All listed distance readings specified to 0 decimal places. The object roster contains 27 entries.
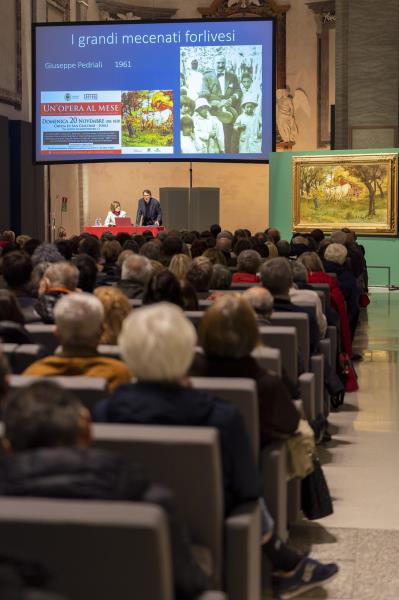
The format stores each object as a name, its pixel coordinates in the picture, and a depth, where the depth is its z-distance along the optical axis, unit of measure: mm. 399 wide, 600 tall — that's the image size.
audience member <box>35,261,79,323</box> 5387
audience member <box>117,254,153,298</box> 6828
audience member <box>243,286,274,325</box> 5289
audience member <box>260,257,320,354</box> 6070
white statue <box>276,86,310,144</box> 25328
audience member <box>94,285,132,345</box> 4629
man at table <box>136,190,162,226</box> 18734
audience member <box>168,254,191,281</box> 6977
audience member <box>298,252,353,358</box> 8711
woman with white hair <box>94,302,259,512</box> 2779
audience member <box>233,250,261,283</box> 7988
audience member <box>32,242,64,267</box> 7855
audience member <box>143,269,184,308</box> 5348
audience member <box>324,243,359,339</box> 9992
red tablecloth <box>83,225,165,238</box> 17797
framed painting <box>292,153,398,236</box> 17328
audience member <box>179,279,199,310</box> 5641
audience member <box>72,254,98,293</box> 6629
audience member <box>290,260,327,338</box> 6938
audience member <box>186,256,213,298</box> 6672
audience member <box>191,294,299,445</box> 3586
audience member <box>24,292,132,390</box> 3666
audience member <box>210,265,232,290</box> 7009
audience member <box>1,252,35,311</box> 5879
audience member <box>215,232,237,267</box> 10492
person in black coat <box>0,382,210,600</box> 2016
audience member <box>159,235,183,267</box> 9078
